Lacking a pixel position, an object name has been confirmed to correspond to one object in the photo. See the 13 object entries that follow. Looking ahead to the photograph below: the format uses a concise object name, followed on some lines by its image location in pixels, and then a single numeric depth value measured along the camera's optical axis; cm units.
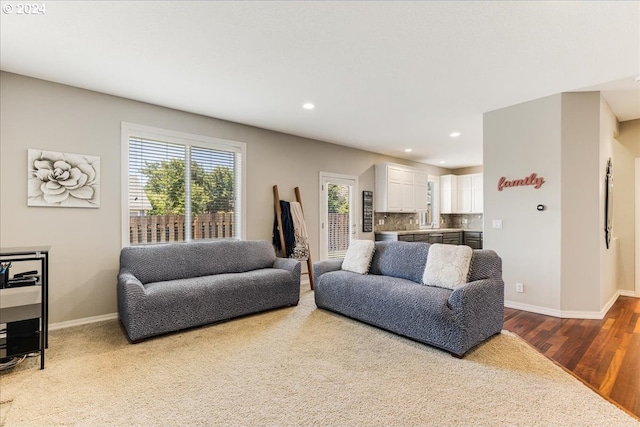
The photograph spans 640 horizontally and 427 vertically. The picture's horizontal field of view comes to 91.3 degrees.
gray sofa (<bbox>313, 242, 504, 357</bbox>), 266
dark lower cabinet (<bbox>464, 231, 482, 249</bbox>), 768
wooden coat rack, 506
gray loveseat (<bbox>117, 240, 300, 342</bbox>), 300
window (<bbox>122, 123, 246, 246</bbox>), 387
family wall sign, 386
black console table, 238
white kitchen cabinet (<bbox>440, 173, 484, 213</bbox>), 809
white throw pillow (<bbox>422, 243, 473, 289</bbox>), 299
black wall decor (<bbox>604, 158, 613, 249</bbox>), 389
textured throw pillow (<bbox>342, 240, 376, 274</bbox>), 388
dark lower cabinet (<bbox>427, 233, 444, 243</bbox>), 719
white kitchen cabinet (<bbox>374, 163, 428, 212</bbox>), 678
